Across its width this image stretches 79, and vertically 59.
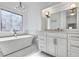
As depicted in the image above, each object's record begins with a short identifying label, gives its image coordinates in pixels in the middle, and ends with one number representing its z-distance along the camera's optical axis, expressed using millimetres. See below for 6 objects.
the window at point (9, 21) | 2747
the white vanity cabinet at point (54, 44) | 1613
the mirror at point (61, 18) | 1936
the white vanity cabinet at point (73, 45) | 1410
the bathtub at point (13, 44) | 1889
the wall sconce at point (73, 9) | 1905
